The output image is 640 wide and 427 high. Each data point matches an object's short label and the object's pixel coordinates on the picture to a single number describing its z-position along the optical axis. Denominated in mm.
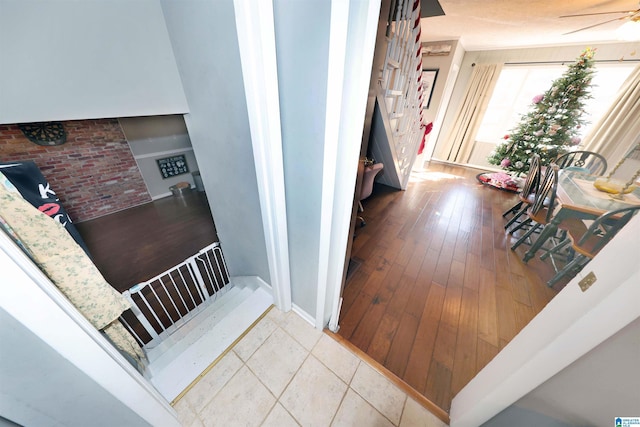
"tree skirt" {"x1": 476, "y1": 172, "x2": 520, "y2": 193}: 3727
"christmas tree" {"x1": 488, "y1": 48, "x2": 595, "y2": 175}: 3109
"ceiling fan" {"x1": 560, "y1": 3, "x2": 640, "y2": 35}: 1986
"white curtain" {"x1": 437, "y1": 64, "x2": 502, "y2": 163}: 4199
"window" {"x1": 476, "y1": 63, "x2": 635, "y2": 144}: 3545
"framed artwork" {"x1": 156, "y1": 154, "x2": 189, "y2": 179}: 4246
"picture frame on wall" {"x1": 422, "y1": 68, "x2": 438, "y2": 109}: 3926
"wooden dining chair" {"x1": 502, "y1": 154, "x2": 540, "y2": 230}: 2188
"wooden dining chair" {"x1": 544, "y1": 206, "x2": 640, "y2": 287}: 1366
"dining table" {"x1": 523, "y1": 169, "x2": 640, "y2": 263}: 1583
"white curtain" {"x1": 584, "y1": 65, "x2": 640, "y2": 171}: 3281
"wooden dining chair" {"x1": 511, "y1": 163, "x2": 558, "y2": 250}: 1814
